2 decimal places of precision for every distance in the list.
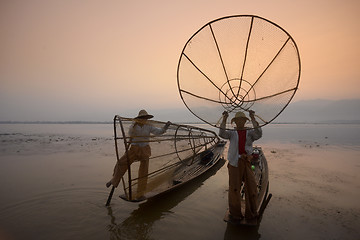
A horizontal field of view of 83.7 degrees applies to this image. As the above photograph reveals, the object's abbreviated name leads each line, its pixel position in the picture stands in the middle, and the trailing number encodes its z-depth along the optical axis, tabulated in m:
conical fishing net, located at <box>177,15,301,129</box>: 3.64
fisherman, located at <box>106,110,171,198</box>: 4.72
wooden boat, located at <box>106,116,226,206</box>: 4.50
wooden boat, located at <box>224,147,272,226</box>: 3.71
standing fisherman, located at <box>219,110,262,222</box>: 3.71
